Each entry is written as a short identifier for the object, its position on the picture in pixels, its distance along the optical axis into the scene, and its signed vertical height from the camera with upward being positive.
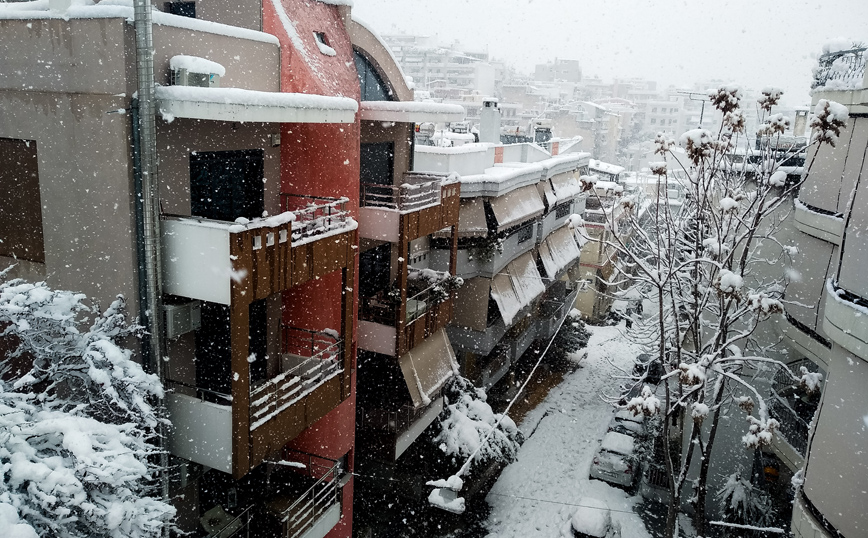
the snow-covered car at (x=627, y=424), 19.17 -9.69
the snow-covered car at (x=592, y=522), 13.63 -9.13
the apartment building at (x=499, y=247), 16.80 -3.89
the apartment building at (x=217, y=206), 6.73 -1.39
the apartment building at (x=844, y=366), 7.26 -2.88
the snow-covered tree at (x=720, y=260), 9.15 -2.39
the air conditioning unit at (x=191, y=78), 6.96 +0.29
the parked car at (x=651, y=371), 21.78 -8.95
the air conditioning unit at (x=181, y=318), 7.21 -2.68
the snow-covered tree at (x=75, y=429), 4.86 -3.11
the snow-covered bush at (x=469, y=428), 14.78 -7.97
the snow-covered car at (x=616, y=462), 16.34 -9.34
